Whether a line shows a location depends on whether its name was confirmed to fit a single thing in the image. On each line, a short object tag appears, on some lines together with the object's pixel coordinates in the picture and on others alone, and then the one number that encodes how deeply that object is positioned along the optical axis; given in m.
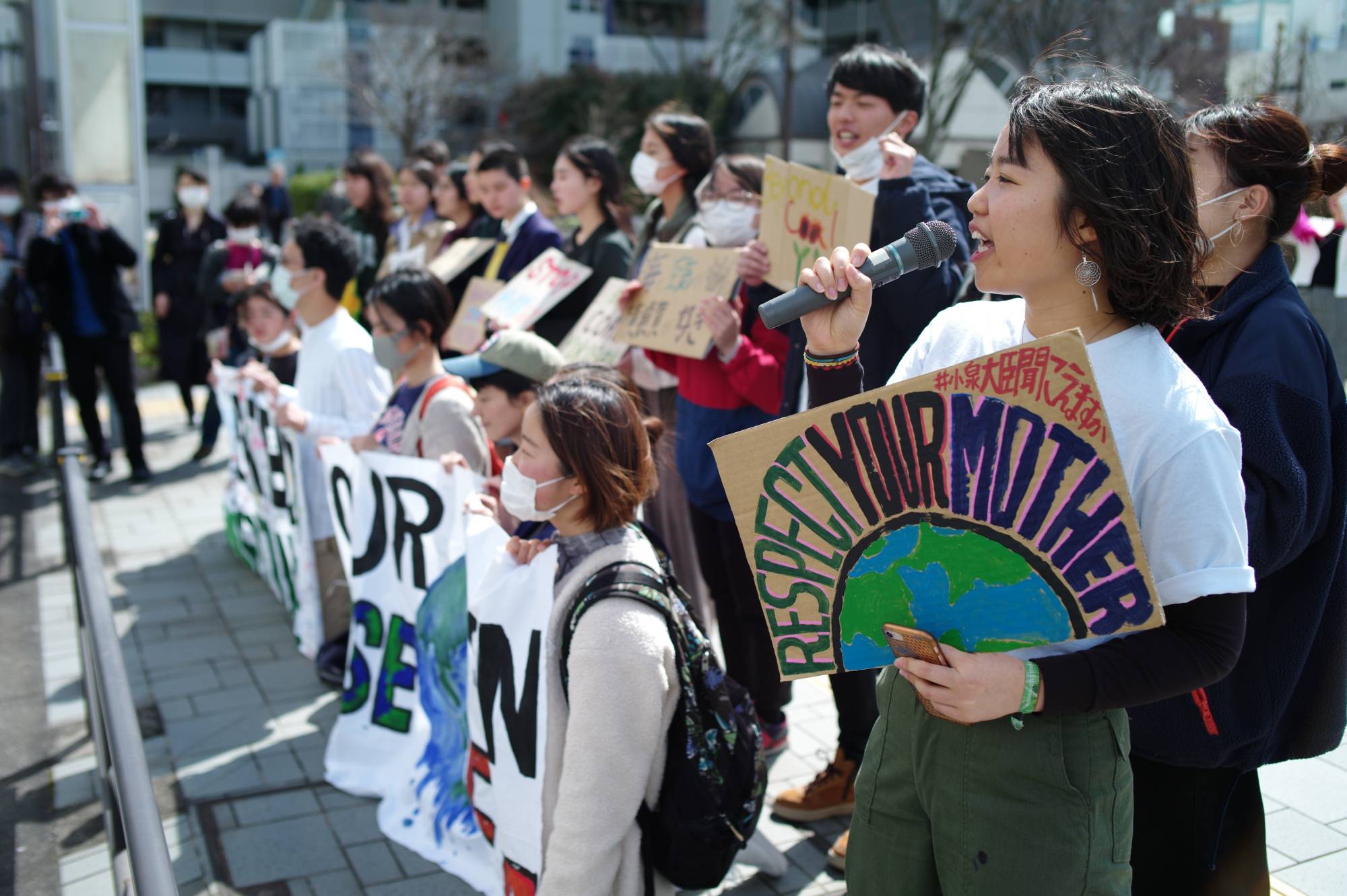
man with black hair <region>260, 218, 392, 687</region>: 5.01
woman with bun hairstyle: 2.00
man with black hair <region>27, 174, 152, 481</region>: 8.16
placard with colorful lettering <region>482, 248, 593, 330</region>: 4.88
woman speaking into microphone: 1.56
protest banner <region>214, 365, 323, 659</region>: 5.11
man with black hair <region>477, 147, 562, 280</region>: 5.77
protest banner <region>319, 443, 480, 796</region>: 3.82
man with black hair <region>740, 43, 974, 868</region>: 3.22
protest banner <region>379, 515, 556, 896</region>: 2.82
